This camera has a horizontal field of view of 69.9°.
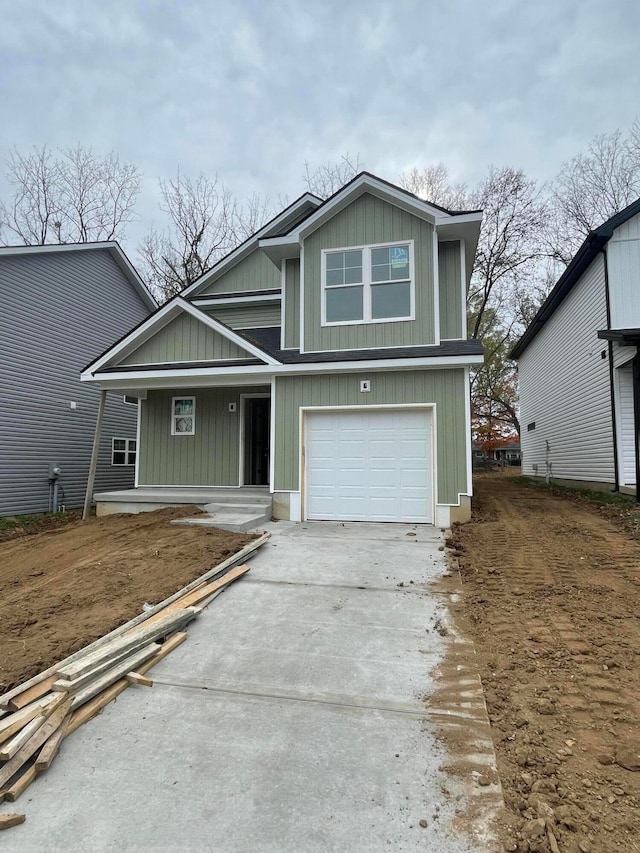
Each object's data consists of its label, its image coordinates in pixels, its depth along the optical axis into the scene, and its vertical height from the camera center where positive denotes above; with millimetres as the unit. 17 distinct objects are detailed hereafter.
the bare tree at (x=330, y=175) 20922 +13463
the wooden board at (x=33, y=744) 2221 -1467
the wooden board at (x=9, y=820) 1953 -1539
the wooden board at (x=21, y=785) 2117 -1533
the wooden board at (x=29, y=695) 2742 -1439
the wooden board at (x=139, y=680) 3143 -1498
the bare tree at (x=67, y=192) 18344 +11323
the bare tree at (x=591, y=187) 19367 +12477
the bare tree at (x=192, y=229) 21469 +11166
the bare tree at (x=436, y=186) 22156 +13506
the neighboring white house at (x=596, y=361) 10688 +2686
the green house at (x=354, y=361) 8289 +1947
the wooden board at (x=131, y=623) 2862 -1359
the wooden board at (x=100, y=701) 2674 -1495
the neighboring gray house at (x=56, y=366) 10797 +2397
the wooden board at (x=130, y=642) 2955 -1348
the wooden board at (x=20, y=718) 2486 -1447
